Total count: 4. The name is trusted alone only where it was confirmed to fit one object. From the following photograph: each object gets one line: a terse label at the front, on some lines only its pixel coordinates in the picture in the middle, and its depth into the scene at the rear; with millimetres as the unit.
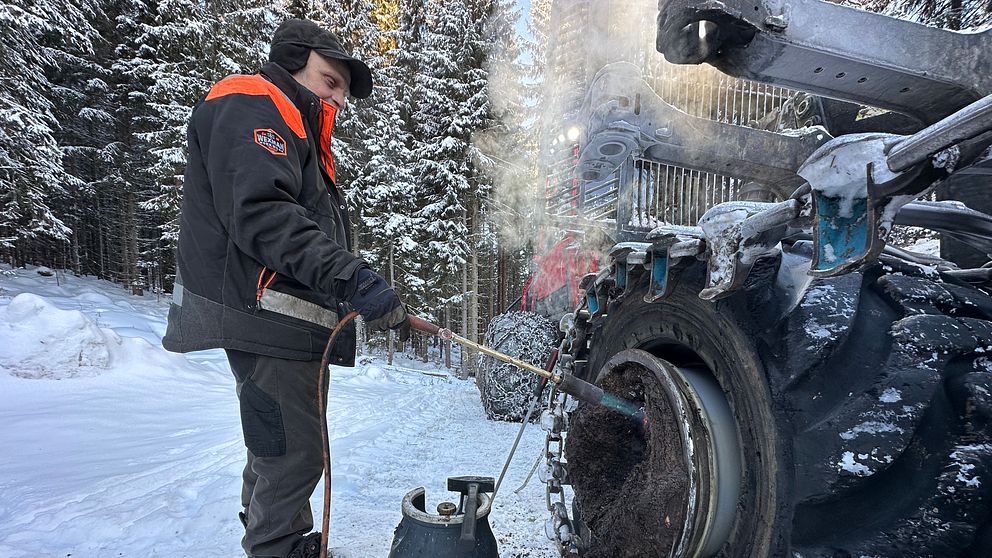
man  1991
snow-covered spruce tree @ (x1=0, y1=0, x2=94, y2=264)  12000
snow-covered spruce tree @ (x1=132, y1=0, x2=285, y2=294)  14109
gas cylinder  1691
